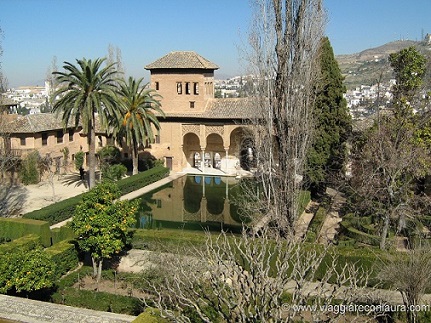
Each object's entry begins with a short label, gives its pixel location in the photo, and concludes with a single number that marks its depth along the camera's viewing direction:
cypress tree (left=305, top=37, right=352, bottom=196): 24.00
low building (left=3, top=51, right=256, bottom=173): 32.38
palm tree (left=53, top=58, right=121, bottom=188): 22.66
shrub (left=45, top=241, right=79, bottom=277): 14.78
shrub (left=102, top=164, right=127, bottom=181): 29.61
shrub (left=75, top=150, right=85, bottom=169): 33.00
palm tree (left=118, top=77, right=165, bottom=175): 28.39
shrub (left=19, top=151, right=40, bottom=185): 29.28
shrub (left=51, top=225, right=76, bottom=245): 17.33
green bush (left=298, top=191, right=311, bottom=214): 20.42
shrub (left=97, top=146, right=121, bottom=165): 32.94
